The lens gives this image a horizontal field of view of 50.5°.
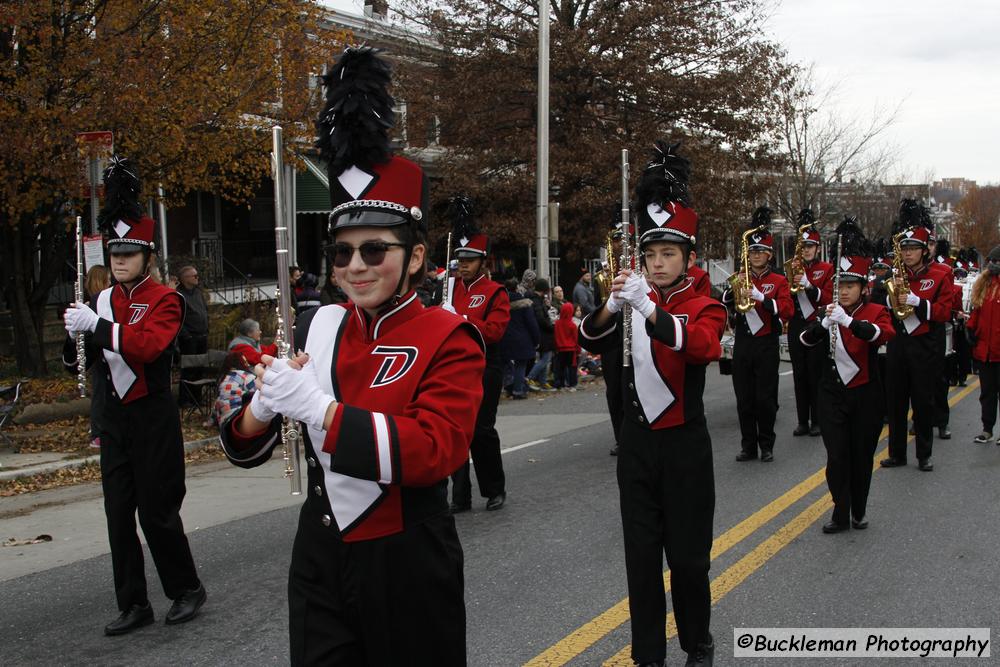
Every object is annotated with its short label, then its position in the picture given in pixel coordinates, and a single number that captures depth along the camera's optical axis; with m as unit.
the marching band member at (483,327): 8.19
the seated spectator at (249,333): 11.69
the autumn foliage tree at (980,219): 80.56
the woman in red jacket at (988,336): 10.97
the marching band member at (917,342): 10.03
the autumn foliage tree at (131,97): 11.46
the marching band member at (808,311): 11.67
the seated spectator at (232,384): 11.59
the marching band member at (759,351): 10.40
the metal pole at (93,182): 8.68
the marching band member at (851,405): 7.45
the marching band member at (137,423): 5.48
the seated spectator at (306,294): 16.73
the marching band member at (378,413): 3.02
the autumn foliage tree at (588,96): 22.61
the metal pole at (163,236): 18.67
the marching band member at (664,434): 4.70
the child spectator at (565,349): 16.83
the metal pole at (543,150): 18.45
